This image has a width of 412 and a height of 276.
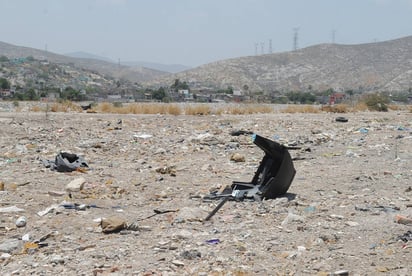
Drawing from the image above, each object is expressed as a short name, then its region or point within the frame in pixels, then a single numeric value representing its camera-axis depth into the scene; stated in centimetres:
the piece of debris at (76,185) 526
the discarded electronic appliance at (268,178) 483
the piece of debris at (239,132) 1040
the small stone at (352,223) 395
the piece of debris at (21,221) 404
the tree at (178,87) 3878
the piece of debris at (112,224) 386
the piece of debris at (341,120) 1380
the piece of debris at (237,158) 749
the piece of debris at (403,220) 390
